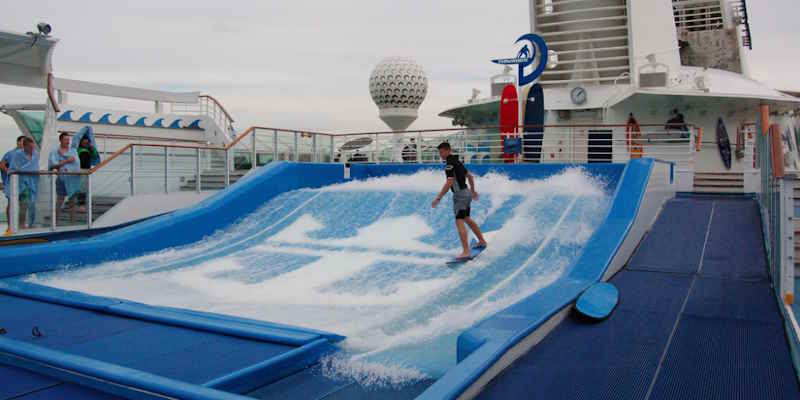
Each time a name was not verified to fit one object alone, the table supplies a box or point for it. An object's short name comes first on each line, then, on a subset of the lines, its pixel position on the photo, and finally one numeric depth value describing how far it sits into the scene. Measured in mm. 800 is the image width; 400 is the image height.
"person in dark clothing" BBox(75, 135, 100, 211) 11914
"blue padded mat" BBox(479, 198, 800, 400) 4117
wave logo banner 17094
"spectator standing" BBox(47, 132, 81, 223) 10414
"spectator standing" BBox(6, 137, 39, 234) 9977
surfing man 8516
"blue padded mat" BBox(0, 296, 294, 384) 4777
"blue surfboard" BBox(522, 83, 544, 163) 17172
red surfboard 17203
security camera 10477
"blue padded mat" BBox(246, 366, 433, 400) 4414
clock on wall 20125
